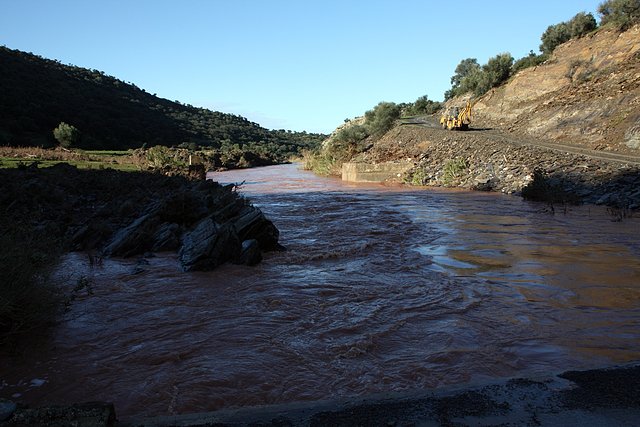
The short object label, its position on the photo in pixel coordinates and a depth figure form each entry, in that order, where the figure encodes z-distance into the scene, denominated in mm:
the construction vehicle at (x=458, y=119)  40406
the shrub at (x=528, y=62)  48625
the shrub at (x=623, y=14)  35438
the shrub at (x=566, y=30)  46219
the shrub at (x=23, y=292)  5188
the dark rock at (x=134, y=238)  10914
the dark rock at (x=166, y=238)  11336
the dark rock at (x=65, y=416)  3119
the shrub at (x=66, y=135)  42750
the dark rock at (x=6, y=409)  3197
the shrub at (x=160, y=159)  27980
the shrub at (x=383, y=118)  48562
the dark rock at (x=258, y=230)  11250
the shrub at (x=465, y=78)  61650
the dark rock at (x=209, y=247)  9406
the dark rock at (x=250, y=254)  9863
